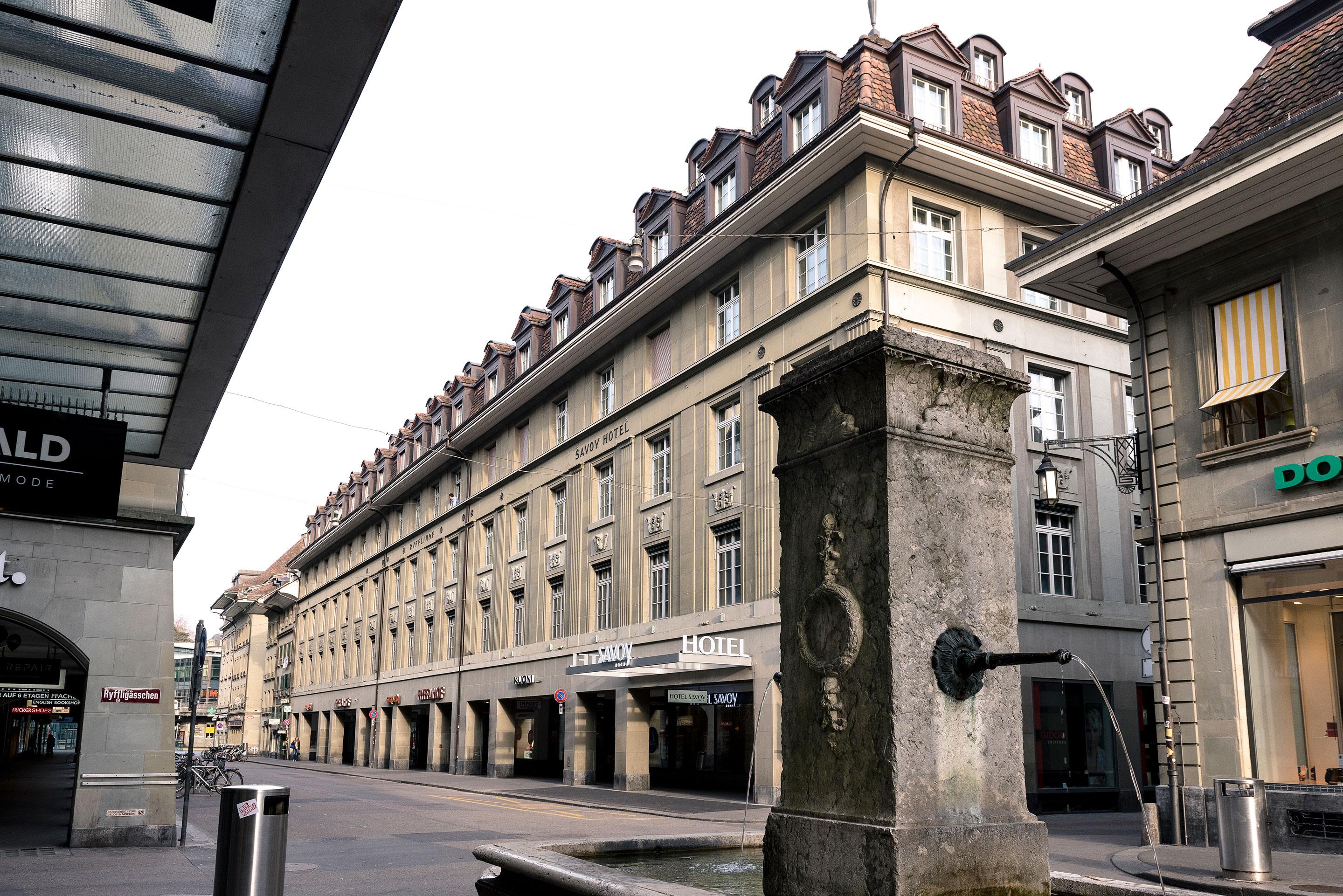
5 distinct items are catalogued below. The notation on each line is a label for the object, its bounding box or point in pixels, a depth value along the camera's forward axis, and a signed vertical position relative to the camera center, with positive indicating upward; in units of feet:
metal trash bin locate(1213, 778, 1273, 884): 37.50 -4.96
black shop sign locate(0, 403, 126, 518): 29.89 +5.87
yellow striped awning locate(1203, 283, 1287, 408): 50.16 +15.53
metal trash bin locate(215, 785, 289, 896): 22.89 -3.34
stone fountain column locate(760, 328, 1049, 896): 16.16 +0.79
